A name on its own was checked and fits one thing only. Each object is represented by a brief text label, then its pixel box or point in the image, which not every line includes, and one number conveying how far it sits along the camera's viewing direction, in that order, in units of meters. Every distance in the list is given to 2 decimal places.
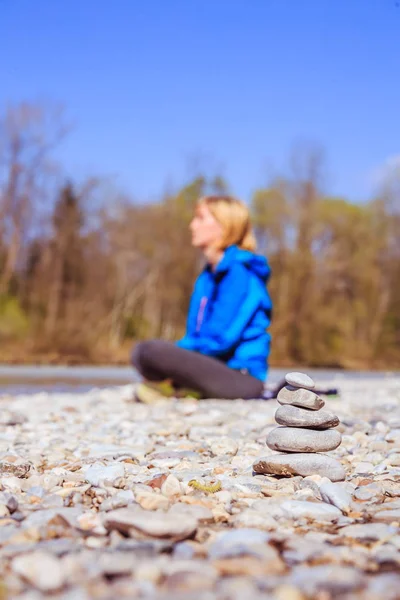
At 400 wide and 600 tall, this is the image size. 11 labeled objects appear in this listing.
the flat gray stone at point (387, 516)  1.83
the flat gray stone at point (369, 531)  1.66
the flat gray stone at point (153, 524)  1.60
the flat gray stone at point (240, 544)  1.49
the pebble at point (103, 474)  2.21
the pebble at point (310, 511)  1.87
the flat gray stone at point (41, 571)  1.29
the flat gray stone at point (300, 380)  2.46
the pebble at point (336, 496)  1.97
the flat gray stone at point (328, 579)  1.26
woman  4.94
